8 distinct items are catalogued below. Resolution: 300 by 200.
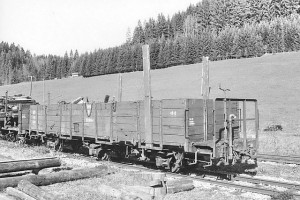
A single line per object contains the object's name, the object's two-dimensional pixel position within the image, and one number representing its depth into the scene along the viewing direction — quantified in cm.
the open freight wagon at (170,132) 1048
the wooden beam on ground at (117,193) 807
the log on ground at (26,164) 1038
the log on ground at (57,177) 948
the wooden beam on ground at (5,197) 825
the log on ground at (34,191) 761
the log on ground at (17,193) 810
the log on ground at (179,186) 891
